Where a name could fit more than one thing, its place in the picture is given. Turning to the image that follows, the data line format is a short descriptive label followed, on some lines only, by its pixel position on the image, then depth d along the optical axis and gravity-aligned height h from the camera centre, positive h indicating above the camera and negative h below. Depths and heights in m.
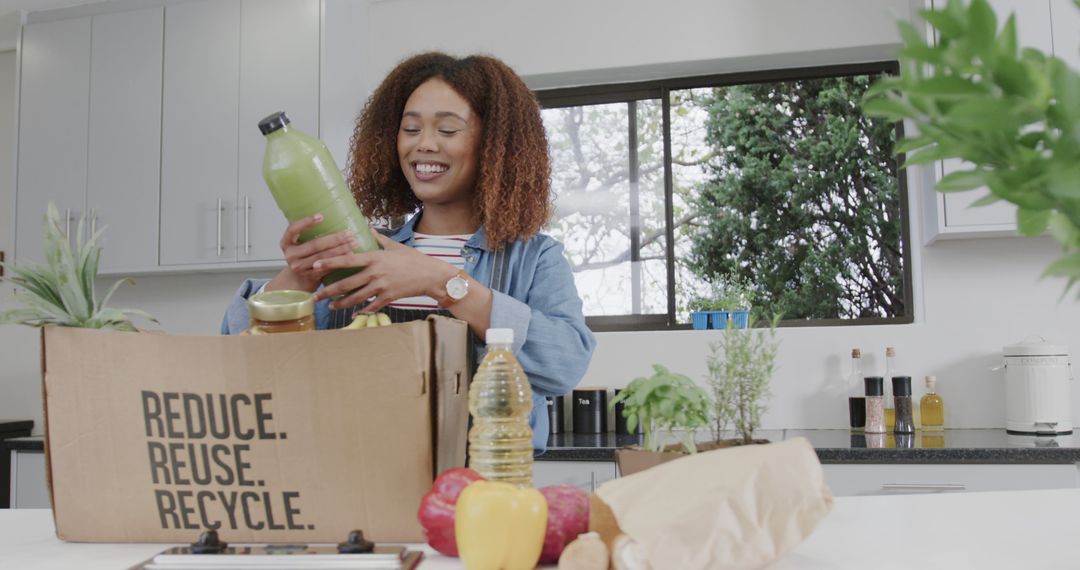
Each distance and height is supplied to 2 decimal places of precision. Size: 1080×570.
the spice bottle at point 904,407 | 2.70 -0.23
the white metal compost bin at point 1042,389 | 2.54 -0.17
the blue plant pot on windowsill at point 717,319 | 3.04 +0.07
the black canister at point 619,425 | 2.90 -0.30
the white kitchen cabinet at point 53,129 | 3.29 +0.86
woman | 1.21 +0.25
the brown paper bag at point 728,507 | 0.61 -0.13
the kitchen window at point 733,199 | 3.12 +0.53
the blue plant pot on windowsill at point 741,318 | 2.99 +0.07
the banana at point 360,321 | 0.94 +0.02
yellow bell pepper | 0.65 -0.14
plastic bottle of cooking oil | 0.79 -0.08
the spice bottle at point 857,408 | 2.81 -0.24
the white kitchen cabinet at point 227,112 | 3.10 +0.87
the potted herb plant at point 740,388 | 0.90 -0.06
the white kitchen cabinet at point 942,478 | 2.21 -0.39
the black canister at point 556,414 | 2.88 -0.26
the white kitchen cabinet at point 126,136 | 3.21 +0.81
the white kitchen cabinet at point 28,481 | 2.89 -0.46
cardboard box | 0.79 -0.08
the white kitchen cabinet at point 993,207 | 2.62 +0.41
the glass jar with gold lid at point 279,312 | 0.86 +0.03
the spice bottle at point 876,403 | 2.71 -0.22
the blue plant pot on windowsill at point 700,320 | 3.05 +0.06
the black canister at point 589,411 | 2.91 -0.25
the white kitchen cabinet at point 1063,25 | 2.61 +0.96
